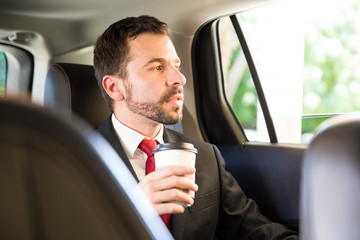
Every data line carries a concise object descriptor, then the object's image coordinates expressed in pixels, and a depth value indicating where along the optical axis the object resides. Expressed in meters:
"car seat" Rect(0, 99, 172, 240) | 0.55
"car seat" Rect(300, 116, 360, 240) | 0.50
